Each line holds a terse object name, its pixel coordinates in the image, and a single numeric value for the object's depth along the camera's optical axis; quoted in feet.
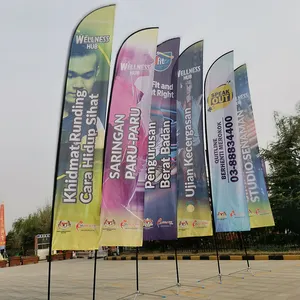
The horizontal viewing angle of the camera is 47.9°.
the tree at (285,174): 55.21
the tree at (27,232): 146.30
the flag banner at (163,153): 24.16
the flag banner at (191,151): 27.35
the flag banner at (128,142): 20.02
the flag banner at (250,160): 34.65
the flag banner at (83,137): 17.80
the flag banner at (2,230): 91.56
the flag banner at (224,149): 29.01
